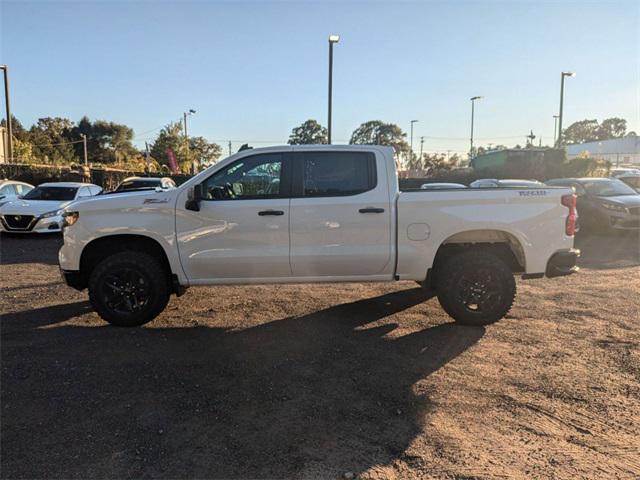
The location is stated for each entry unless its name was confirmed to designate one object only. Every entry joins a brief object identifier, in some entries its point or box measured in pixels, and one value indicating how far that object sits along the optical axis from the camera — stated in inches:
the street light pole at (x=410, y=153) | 3061.5
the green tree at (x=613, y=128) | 5123.0
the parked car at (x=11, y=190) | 534.3
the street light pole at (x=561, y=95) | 1128.2
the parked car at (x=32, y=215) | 474.0
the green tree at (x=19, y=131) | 2140.3
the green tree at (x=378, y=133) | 2979.8
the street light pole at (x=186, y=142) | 1819.4
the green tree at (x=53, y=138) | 2250.2
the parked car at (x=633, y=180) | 682.8
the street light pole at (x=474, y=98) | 1756.0
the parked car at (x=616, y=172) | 1217.4
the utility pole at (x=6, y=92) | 1047.0
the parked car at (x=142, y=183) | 597.1
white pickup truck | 199.5
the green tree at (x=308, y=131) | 2479.3
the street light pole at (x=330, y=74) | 678.5
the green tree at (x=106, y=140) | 2861.7
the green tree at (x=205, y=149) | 2566.4
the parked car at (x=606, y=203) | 458.9
